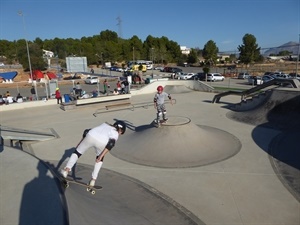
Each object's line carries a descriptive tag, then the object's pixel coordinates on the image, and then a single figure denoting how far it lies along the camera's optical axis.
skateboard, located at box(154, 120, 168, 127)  9.89
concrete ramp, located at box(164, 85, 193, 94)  26.36
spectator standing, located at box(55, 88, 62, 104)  20.64
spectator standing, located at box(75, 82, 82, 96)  23.86
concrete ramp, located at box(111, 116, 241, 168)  8.30
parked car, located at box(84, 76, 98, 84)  39.82
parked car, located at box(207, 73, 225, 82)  39.44
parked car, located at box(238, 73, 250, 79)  43.00
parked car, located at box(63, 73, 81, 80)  49.58
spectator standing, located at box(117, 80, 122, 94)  25.11
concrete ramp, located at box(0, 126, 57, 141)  9.76
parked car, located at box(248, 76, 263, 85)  32.50
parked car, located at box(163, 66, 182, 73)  56.84
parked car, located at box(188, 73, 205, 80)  41.37
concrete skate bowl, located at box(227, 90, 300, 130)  11.80
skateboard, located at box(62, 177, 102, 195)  5.22
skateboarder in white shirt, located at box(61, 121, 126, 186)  4.97
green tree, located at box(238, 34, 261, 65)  60.12
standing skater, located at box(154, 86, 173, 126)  10.19
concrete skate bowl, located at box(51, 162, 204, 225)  4.49
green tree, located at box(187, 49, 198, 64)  84.50
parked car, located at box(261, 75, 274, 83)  35.02
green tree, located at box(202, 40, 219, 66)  72.31
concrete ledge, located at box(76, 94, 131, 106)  19.11
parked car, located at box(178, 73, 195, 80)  43.62
